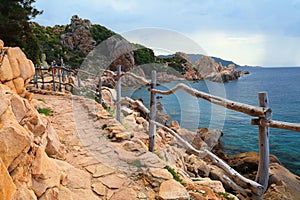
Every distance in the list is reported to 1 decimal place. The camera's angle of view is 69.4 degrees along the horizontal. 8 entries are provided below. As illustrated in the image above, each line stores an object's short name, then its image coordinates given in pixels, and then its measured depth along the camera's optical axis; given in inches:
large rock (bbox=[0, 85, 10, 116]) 66.7
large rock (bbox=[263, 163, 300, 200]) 217.5
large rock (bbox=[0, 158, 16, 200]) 52.1
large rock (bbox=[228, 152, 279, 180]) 331.3
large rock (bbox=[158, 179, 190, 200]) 93.0
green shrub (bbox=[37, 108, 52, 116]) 198.2
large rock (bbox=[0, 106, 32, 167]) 61.6
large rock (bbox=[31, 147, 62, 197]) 74.7
